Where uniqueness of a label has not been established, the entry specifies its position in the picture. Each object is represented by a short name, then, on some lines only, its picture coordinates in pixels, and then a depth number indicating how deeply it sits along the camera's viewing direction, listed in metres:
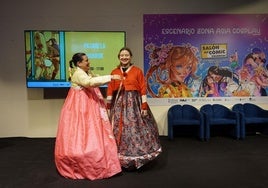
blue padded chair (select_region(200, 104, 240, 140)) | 4.76
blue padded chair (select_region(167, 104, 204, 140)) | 4.73
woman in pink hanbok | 3.15
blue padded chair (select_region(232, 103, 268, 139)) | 4.81
